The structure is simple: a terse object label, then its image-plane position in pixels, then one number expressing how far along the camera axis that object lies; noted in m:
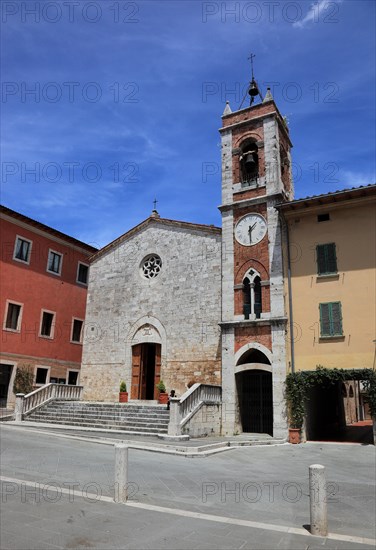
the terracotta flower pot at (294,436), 16.23
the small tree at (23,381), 22.22
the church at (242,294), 17.11
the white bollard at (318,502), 5.35
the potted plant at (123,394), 20.55
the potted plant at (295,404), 16.33
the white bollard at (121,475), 6.51
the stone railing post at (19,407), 18.34
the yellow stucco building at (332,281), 16.45
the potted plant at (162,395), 19.33
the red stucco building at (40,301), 22.50
